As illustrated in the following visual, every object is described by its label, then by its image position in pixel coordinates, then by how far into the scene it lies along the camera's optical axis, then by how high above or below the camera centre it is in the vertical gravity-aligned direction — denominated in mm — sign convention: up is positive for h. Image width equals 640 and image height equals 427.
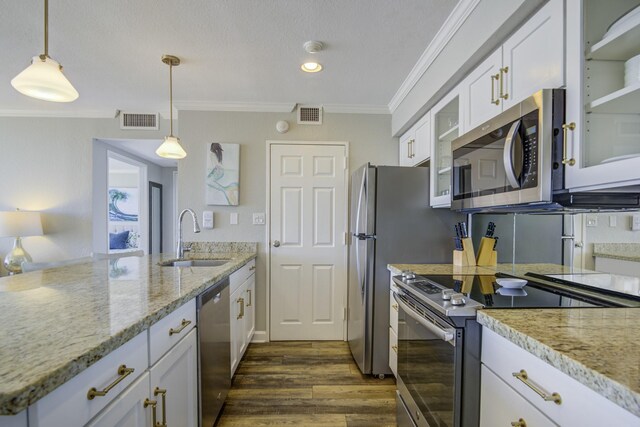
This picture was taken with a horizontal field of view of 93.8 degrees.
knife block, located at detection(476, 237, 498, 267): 1982 -283
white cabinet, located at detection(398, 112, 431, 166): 2354 +581
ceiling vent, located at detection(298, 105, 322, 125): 3061 +962
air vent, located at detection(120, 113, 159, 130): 3217 +925
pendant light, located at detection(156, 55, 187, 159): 2166 +453
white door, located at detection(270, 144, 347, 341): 3027 -392
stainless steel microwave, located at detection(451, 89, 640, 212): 1070 +198
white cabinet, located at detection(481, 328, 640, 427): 634 -454
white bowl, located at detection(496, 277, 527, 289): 1349 -329
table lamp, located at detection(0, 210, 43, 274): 2877 -237
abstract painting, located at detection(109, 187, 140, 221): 5711 +50
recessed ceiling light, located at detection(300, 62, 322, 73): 2207 +1064
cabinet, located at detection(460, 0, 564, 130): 1099 +628
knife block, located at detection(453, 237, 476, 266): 2023 -295
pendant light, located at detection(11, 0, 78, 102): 1286 +553
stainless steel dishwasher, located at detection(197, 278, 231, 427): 1498 -794
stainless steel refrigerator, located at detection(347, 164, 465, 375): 2250 -190
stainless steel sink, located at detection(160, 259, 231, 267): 2441 -459
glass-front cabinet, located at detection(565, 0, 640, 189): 921 +403
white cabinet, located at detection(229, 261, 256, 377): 2174 -865
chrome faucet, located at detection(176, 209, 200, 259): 2498 -330
